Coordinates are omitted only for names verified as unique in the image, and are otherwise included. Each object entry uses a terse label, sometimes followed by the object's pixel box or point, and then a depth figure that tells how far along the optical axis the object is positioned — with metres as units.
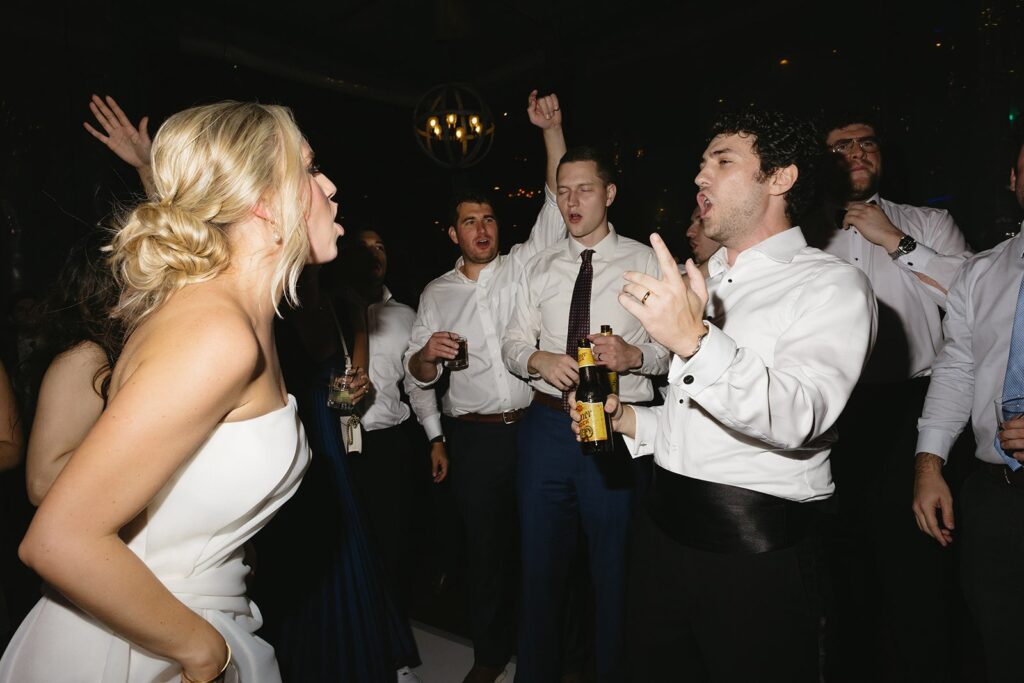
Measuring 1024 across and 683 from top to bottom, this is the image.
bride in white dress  0.94
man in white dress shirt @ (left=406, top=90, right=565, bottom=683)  2.84
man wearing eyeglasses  2.41
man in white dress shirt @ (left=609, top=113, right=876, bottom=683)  1.27
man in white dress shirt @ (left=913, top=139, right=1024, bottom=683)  1.71
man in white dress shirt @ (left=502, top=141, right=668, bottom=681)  2.44
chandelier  4.72
